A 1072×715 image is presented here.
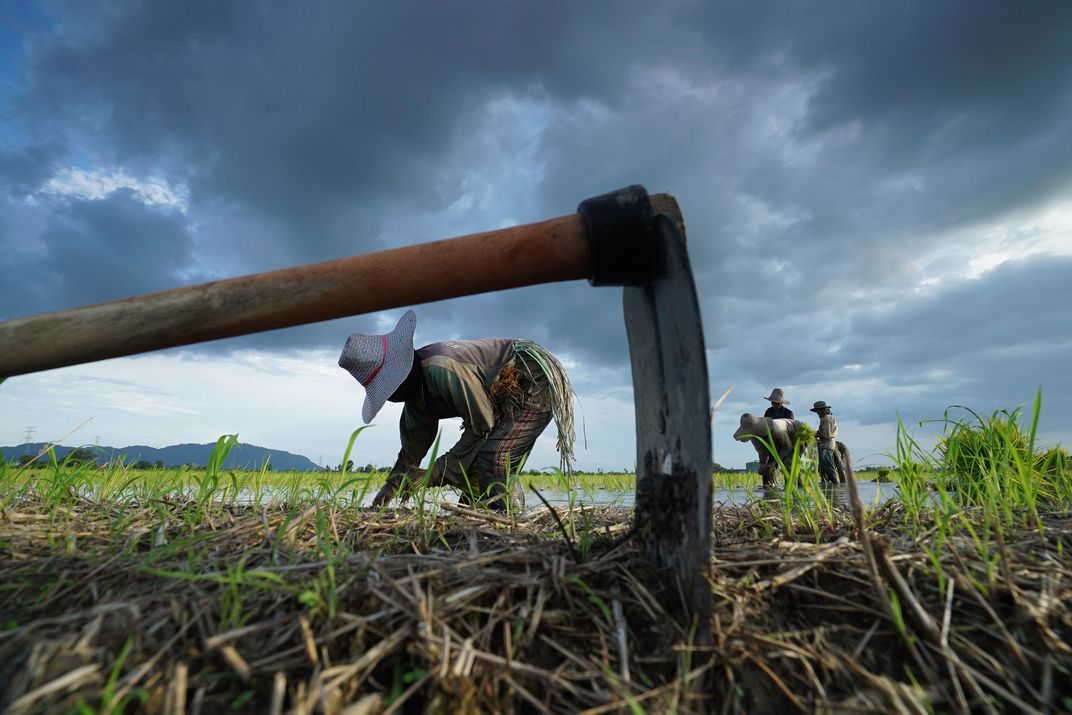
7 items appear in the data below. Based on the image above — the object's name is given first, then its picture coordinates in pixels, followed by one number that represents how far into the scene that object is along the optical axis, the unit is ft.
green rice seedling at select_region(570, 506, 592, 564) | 1.25
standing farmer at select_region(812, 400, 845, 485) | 20.63
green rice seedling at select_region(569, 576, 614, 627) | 1.03
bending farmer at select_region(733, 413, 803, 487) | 18.82
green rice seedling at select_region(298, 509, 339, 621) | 0.96
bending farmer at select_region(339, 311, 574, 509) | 3.40
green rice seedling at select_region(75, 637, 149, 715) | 0.76
